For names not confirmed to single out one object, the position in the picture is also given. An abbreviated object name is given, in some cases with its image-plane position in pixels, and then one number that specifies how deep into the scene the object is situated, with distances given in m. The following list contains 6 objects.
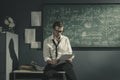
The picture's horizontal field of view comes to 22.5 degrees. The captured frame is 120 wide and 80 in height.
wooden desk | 4.90
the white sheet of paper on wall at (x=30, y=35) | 5.49
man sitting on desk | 4.70
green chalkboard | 5.38
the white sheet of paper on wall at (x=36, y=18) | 5.48
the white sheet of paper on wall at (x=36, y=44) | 5.47
